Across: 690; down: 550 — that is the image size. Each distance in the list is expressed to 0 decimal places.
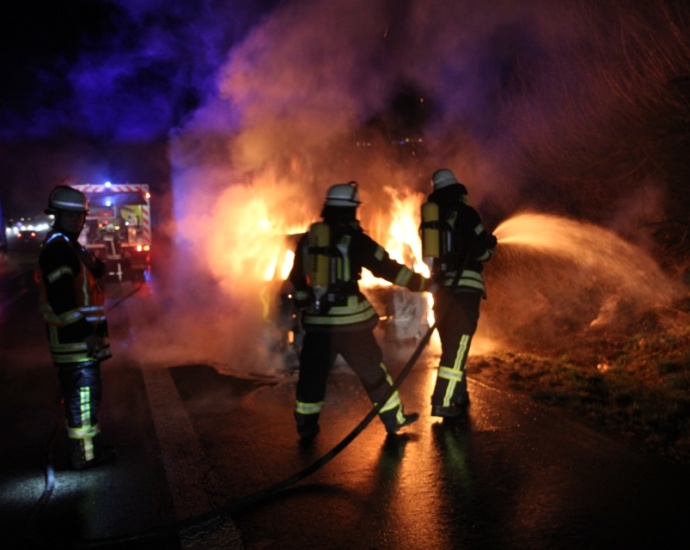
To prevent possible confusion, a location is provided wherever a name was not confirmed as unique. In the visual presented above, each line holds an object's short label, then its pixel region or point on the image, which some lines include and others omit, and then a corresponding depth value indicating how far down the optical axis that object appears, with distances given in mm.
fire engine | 17469
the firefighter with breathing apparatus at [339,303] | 4348
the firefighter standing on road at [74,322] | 3969
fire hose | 3068
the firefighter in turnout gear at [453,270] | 4688
